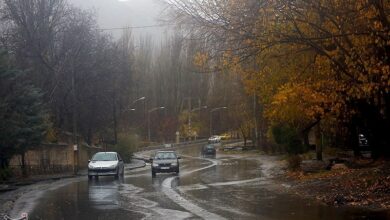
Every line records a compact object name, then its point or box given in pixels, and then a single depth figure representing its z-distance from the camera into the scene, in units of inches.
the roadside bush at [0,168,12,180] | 1171.1
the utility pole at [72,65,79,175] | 1562.5
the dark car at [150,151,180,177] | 1402.3
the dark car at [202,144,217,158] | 2775.6
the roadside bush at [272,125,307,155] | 1823.3
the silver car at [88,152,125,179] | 1250.6
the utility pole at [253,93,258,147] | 2468.5
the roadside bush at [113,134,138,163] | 2181.3
